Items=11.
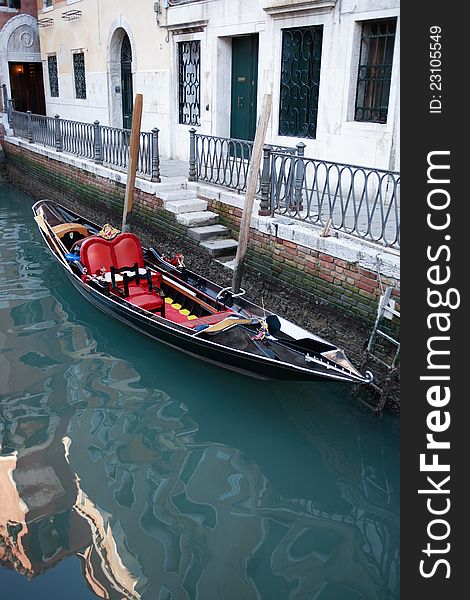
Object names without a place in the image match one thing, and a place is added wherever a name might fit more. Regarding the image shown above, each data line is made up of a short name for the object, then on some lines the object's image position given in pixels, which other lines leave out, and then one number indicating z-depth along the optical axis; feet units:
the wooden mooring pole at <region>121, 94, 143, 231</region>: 24.16
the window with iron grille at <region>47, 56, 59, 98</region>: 48.91
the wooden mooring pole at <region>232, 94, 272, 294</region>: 18.28
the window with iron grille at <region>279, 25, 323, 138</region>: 24.04
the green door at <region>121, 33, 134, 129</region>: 38.50
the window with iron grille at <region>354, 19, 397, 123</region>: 21.16
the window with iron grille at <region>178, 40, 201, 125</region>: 31.89
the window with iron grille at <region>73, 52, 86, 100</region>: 43.67
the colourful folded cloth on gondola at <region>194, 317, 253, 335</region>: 15.92
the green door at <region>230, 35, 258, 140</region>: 28.35
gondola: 14.71
